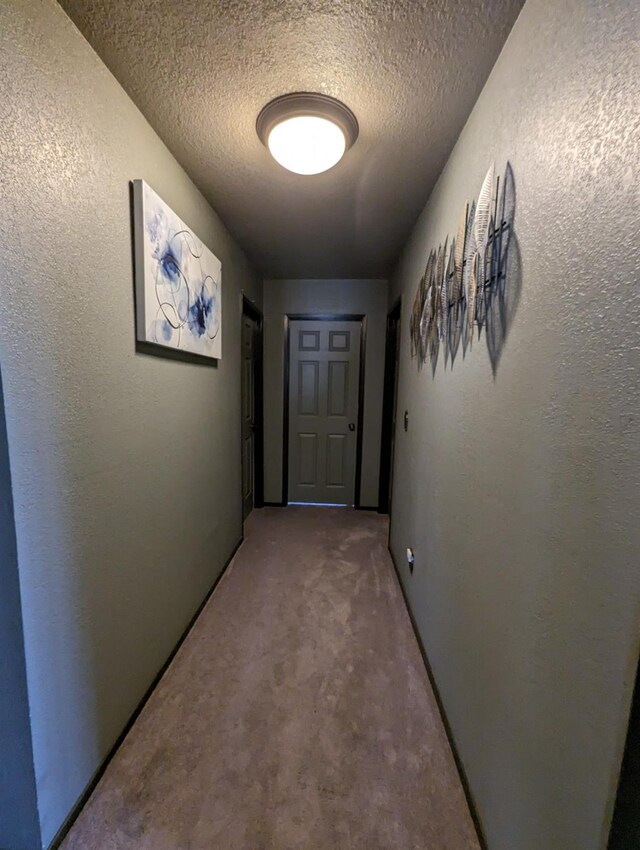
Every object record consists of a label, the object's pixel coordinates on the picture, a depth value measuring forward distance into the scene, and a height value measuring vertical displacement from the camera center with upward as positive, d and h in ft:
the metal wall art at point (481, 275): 3.22 +1.29
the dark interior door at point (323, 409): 12.03 -0.66
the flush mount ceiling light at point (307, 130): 4.10 +3.17
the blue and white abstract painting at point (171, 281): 4.35 +1.55
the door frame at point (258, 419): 11.69 -1.02
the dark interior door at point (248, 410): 10.82 -0.68
